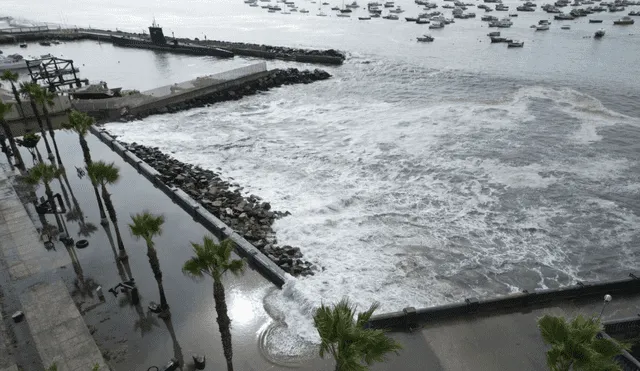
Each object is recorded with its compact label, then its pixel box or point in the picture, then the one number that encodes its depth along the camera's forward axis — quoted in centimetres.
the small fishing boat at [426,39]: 10087
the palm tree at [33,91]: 3000
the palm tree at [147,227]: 1534
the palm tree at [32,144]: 3117
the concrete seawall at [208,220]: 2069
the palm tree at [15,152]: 3116
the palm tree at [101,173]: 1952
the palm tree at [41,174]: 2228
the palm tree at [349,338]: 938
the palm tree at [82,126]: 2343
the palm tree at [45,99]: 3002
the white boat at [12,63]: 6612
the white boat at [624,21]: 11712
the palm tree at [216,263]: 1183
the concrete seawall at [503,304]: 1703
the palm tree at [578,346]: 941
